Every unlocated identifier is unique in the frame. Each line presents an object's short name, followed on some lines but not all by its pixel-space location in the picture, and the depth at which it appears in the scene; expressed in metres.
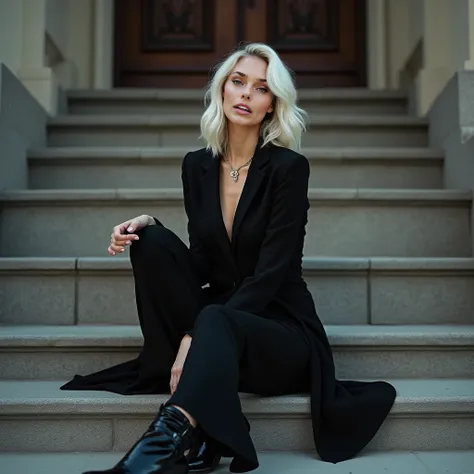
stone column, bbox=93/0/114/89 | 4.25
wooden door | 4.38
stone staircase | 1.83
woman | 1.55
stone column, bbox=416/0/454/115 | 3.51
